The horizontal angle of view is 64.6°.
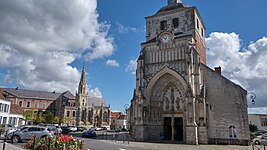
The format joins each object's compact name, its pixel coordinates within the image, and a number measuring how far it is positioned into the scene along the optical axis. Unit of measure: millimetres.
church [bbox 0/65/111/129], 73125
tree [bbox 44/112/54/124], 63531
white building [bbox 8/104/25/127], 38600
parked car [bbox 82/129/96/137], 30562
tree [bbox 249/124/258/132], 38116
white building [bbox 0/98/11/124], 33941
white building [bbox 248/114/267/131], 49562
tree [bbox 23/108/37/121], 53406
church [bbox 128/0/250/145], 23297
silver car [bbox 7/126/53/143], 18000
